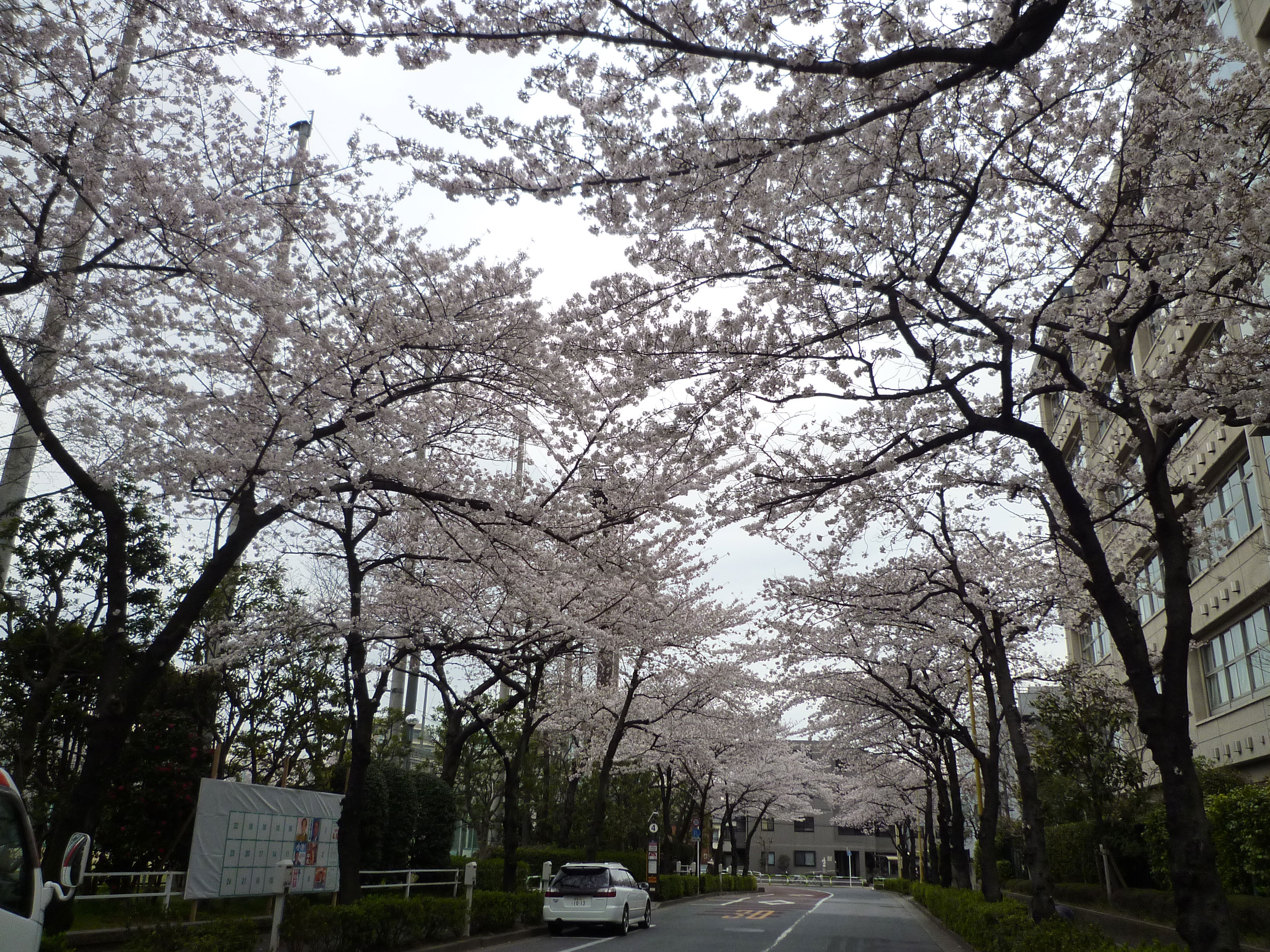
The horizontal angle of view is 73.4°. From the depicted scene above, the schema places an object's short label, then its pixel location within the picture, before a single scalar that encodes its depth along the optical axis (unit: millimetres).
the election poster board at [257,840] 12102
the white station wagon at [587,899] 17109
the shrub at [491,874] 23609
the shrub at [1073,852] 25344
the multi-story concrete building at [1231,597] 19344
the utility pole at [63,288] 9242
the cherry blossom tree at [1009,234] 6766
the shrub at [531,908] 17250
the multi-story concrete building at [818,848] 89750
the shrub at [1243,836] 14227
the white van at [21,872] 5602
